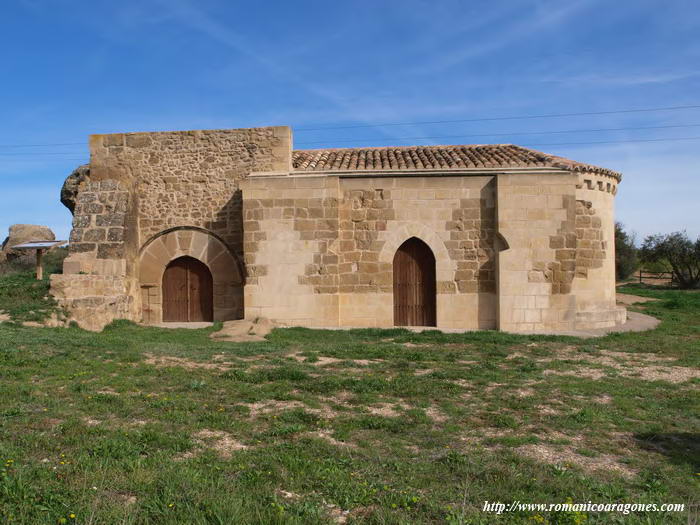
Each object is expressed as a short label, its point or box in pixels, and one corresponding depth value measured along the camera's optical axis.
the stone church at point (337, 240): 12.39
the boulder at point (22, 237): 22.62
